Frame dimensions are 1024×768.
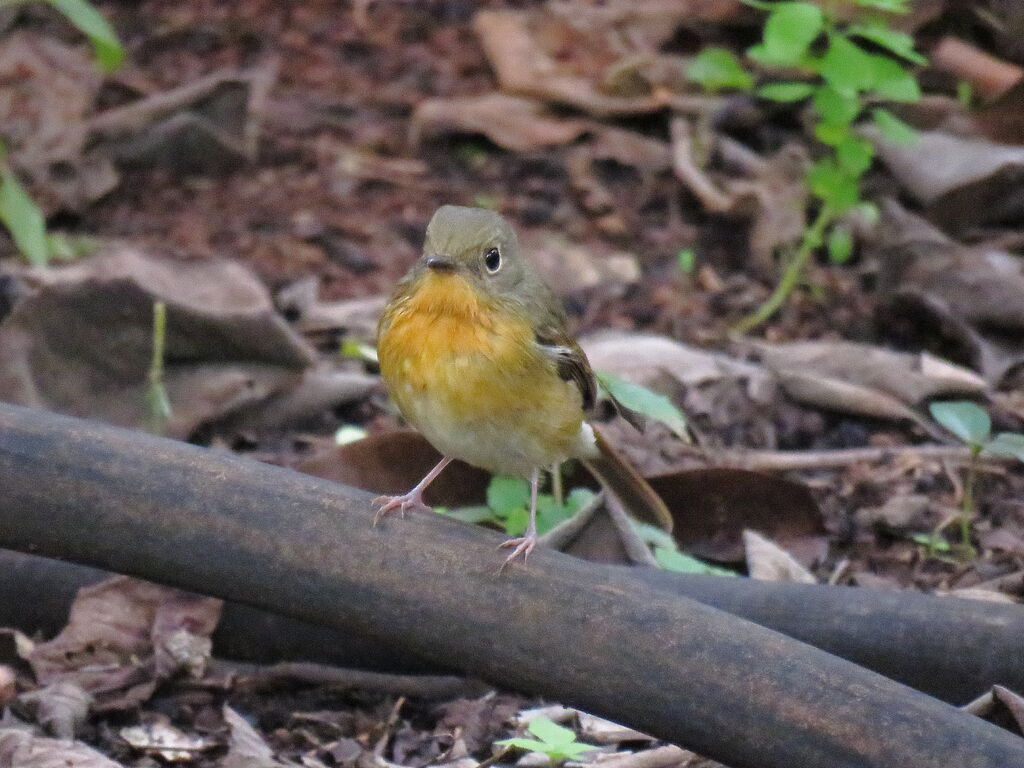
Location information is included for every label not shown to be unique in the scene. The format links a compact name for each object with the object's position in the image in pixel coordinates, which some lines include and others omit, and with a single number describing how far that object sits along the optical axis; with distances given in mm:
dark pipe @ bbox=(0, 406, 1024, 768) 5469
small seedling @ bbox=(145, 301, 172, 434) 10141
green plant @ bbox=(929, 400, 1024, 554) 8984
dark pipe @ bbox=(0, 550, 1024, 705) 6887
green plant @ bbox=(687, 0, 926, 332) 11062
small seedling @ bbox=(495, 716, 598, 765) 6570
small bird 7680
